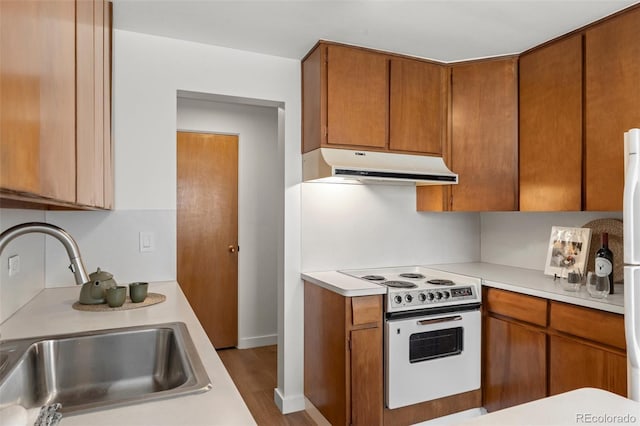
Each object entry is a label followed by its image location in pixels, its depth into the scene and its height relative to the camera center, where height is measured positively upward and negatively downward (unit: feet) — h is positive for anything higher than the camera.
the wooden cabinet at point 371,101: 8.18 +2.45
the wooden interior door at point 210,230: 12.33 -0.56
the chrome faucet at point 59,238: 2.92 -0.20
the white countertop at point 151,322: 2.64 -1.37
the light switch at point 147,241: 7.68 -0.58
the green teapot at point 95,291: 5.76 -1.16
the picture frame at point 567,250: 7.84 -0.80
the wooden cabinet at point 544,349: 6.22 -2.47
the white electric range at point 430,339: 7.47 -2.52
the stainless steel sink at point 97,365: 3.64 -1.58
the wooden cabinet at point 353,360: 7.24 -2.79
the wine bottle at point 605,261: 6.91 -0.88
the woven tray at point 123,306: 5.48 -1.34
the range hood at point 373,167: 7.83 +0.96
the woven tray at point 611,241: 7.58 -0.58
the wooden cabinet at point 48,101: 1.29 +0.53
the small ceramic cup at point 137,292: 5.78 -1.18
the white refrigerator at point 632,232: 4.74 -0.26
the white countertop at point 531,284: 6.43 -1.45
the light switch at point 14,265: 5.06 -0.69
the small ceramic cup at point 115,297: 5.57 -1.20
